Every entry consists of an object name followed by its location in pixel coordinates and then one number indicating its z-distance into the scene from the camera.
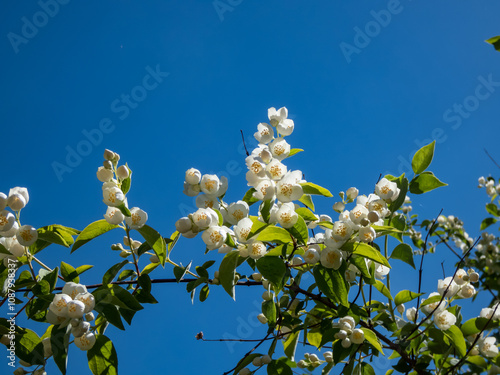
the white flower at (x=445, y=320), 0.95
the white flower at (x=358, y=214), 0.89
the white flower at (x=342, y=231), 0.89
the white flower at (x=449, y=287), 0.99
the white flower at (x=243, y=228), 0.88
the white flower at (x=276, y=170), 0.89
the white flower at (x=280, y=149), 0.96
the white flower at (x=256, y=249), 0.88
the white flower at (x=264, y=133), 0.98
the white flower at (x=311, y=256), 0.90
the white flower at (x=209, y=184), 0.90
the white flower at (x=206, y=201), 0.91
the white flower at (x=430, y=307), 0.99
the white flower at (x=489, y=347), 0.97
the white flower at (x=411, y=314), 1.05
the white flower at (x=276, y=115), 0.99
